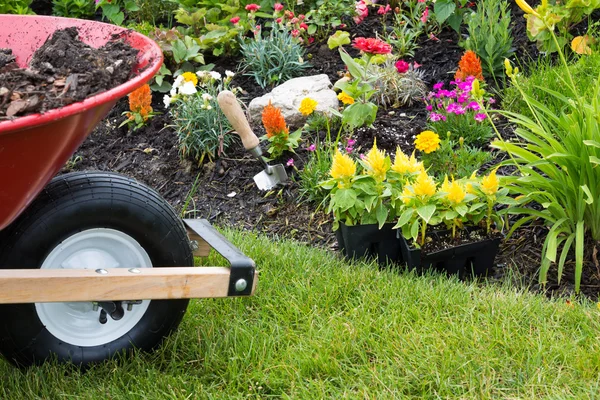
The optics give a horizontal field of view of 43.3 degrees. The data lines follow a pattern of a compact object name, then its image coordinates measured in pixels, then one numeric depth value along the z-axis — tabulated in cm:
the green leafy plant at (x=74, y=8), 524
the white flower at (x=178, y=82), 376
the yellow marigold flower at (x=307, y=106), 352
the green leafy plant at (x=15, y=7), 501
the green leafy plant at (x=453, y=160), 330
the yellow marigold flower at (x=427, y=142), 316
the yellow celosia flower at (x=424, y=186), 272
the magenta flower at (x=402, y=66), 358
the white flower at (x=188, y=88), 366
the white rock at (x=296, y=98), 384
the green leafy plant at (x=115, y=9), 495
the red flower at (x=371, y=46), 321
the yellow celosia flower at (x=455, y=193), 275
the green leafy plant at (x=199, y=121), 372
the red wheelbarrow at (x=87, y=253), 198
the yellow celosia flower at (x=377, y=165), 285
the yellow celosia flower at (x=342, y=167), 284
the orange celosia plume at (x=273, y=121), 352
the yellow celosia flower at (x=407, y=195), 276
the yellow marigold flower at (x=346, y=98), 351
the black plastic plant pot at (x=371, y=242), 293
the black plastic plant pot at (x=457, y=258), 283
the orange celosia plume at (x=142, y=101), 407
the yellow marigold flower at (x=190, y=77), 388
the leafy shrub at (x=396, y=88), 391
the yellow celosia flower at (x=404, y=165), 290
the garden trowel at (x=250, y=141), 317
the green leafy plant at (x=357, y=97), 348
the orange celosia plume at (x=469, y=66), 365
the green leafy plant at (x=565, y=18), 385
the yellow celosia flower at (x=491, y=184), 274
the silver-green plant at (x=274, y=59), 424
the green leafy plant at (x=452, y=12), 426
